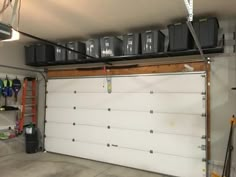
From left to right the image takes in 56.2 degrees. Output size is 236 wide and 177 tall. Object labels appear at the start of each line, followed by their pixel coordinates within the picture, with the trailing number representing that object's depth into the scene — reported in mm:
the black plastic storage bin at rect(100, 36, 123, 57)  4688
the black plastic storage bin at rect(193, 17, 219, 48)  3629
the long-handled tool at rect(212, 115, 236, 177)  3689
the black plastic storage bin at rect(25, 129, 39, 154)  5820
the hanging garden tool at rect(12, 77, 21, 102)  5686
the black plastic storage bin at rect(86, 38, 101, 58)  4883
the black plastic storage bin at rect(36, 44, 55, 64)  5488
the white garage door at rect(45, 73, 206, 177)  4305
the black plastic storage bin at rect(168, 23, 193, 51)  3881
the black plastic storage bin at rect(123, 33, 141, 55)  4438
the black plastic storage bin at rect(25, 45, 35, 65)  5738
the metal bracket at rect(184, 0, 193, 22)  2079
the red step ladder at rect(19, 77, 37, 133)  5988
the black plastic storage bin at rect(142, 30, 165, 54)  4246
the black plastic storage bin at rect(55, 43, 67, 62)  5305
